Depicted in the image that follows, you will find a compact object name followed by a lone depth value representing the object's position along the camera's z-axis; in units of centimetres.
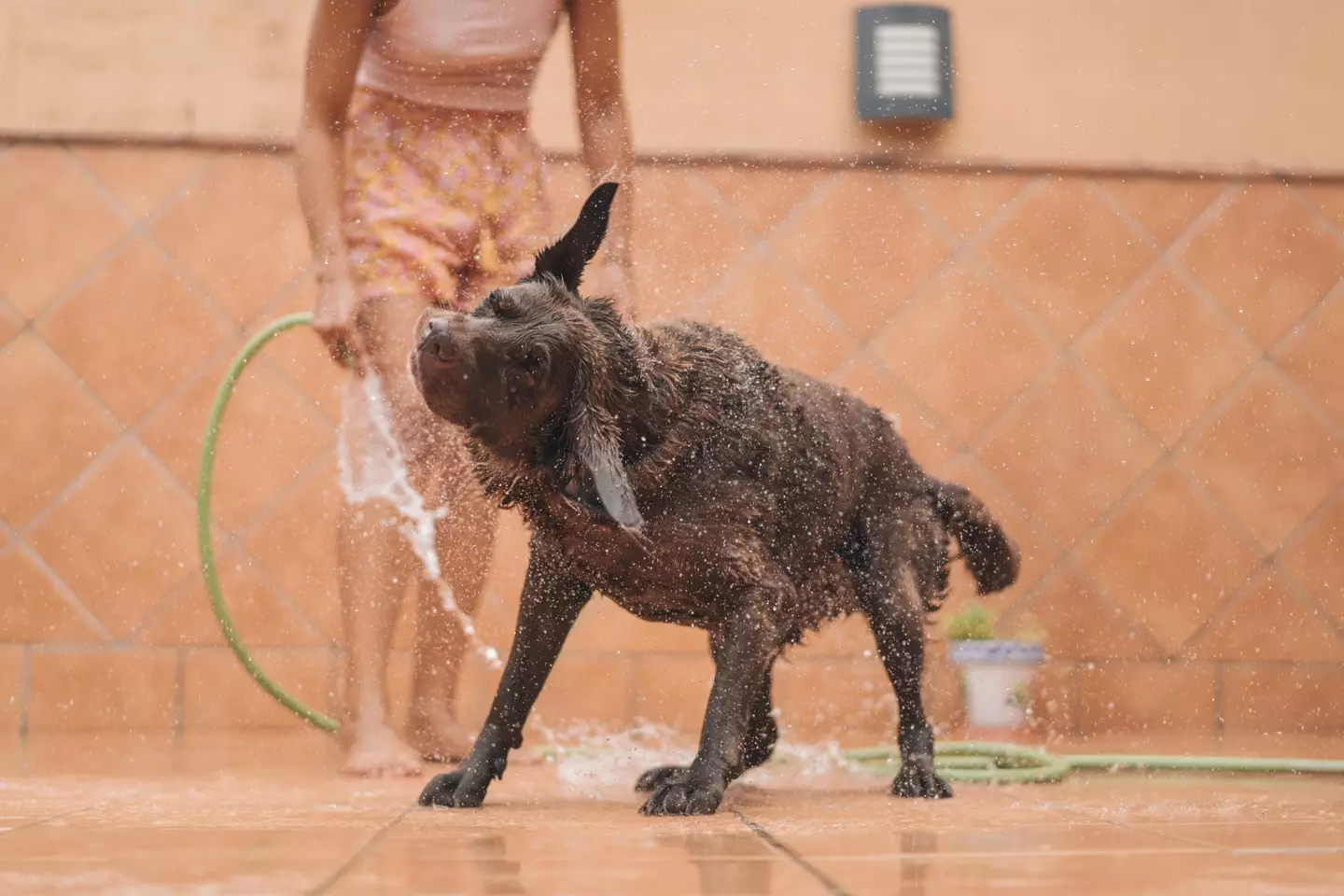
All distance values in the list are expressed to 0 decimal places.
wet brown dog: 456
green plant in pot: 865
